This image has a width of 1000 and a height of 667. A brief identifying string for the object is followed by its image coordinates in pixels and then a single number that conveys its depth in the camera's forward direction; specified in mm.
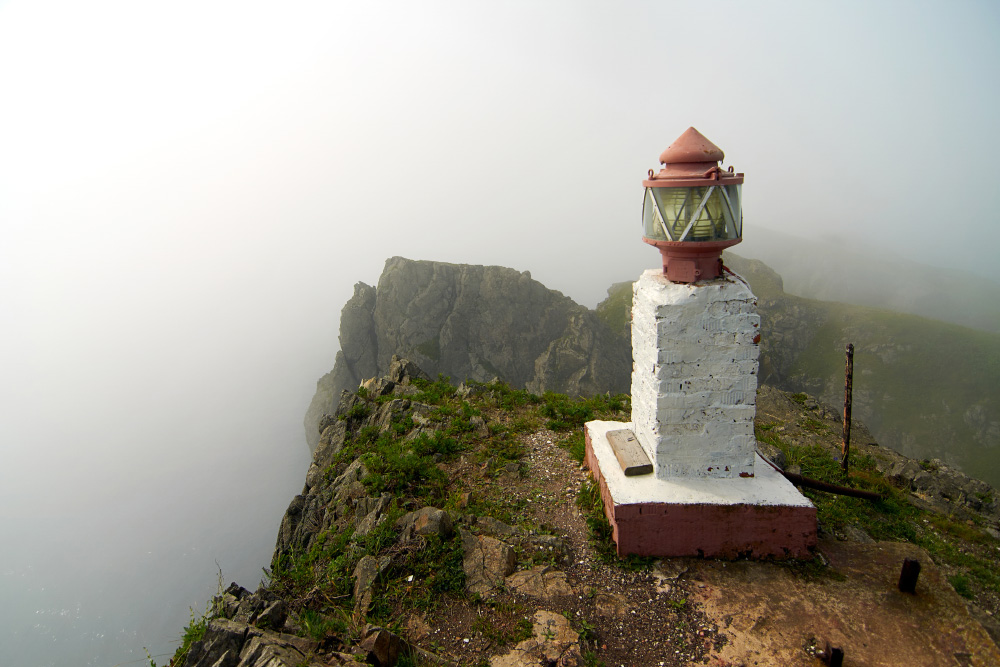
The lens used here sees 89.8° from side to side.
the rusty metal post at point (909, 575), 5477
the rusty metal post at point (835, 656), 4477
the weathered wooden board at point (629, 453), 6262
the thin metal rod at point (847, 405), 8547
